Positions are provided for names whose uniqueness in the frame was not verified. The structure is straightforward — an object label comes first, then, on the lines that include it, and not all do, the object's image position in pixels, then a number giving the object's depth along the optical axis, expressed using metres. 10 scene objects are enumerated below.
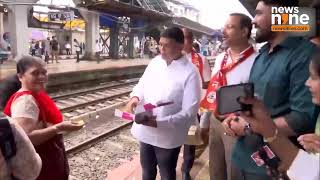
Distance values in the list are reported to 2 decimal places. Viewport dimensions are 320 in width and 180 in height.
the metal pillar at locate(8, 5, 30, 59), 12.87
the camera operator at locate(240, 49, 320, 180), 0.93
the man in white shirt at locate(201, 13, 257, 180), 1.92
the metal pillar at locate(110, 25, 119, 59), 20.18
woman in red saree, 1.54
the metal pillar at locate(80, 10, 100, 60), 17.84
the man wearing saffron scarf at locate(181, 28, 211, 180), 2.76
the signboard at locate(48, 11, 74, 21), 13.65
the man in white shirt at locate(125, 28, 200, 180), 1.93
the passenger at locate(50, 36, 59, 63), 15.31
